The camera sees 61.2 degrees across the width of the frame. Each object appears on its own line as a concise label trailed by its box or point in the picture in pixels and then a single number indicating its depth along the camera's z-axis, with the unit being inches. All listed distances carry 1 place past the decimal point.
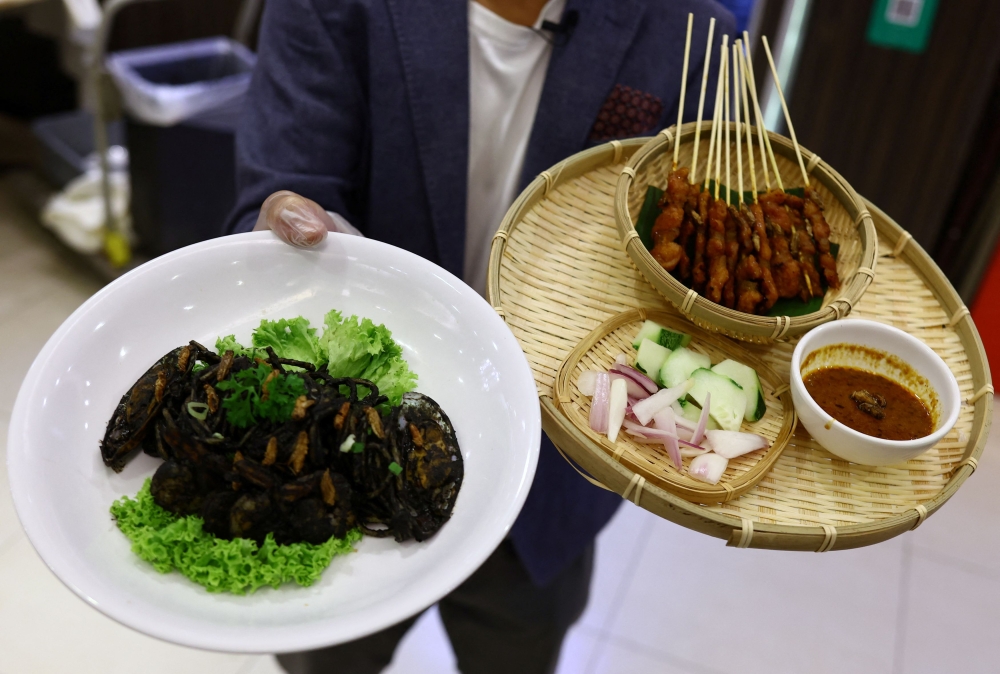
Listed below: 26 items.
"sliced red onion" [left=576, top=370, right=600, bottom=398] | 21.8
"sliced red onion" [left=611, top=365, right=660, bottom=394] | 21.9
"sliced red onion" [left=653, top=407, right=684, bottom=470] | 20.7
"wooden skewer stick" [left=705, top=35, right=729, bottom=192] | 25.2
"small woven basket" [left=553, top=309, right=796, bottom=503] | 19.9
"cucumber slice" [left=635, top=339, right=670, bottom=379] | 22.5
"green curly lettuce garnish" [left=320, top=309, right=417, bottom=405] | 21.1
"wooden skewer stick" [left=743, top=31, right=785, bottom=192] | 25.4
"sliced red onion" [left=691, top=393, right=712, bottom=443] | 21.2
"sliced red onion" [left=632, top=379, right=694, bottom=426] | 21.3
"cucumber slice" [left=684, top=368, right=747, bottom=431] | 21.6
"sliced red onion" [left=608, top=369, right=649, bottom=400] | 21.8
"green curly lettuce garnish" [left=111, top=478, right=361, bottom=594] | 17.8
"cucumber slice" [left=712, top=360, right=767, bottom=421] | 22.2
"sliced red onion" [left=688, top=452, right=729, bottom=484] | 20.1
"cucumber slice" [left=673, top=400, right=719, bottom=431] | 21.8
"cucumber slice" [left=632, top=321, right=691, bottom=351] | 23.0
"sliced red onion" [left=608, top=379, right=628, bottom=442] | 20.7
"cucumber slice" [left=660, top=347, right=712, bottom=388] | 22.1
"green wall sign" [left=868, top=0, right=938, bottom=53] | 52.0
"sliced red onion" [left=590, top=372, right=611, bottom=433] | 20.8
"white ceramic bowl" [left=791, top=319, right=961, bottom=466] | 20.2
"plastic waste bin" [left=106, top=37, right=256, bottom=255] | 51.4
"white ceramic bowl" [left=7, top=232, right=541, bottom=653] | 16.9
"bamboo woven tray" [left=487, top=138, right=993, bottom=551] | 19.3
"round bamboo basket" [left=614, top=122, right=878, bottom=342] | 22.4
